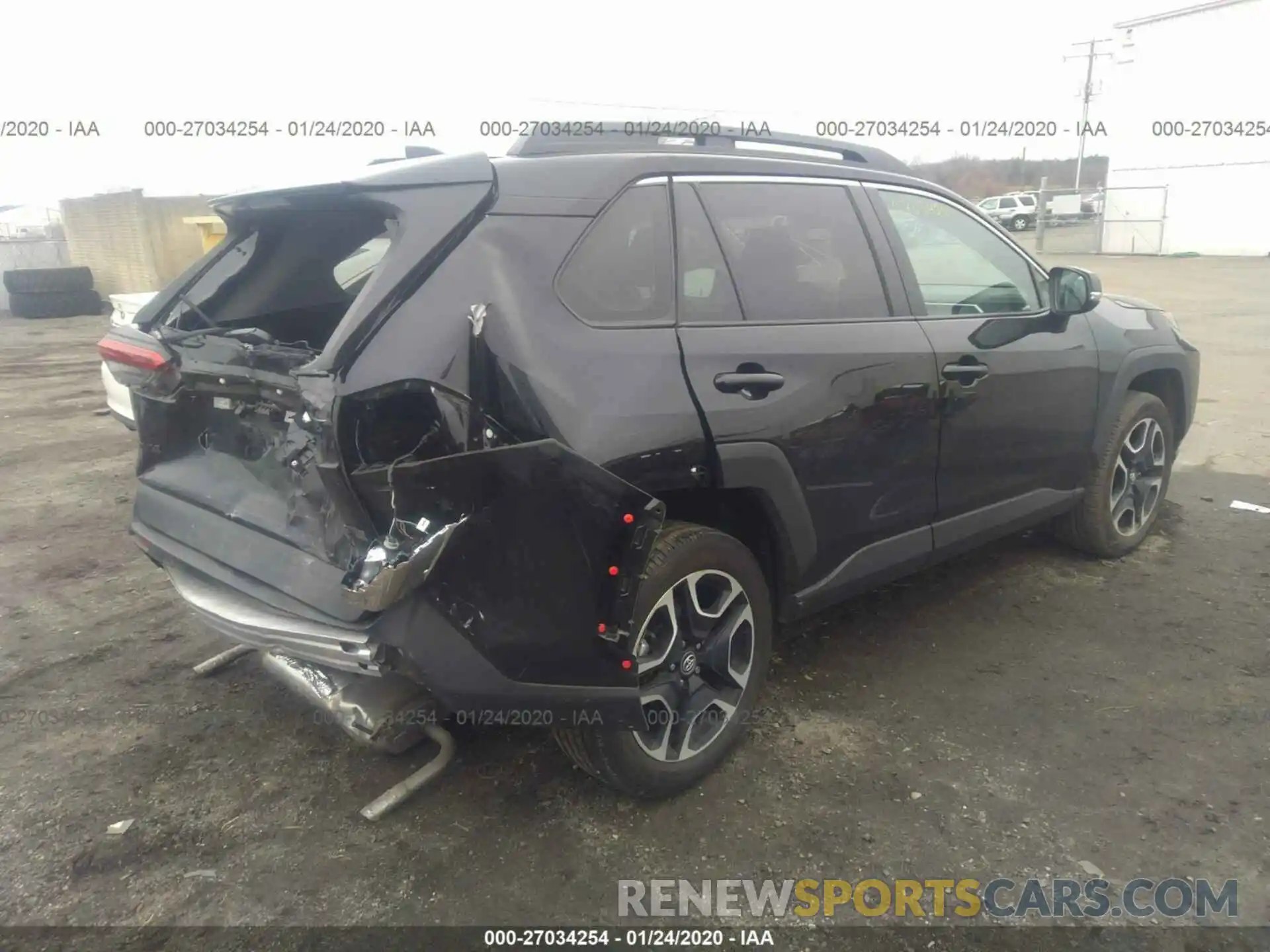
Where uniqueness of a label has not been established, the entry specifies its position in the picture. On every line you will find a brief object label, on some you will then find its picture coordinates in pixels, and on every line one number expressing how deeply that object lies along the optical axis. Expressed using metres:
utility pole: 33.03
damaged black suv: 2.18
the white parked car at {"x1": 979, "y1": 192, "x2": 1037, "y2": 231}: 37.06
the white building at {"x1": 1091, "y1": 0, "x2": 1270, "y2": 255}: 26.34
